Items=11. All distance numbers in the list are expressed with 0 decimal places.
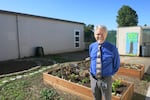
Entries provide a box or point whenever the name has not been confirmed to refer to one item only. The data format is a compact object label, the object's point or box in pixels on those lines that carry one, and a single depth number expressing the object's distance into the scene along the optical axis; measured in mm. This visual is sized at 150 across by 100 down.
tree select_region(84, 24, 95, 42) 13301
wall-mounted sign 7656
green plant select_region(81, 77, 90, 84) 2731
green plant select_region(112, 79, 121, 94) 2318
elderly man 1554
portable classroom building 6348
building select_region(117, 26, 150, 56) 7569
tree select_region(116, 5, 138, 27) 21727
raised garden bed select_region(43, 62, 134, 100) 2297
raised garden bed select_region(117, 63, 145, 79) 3505
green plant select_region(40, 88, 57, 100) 2398
